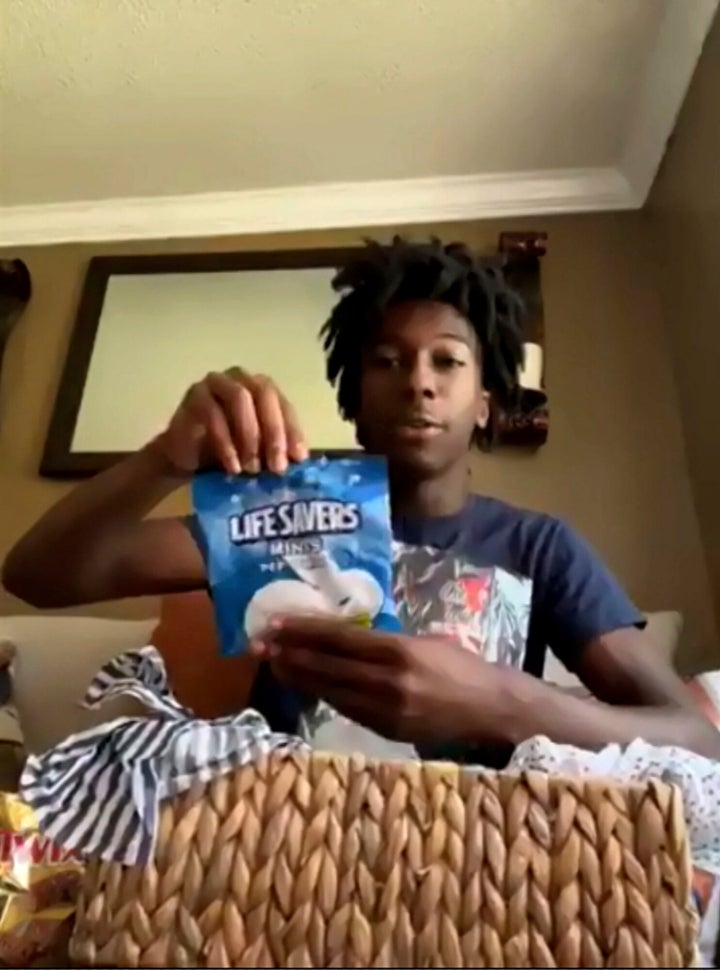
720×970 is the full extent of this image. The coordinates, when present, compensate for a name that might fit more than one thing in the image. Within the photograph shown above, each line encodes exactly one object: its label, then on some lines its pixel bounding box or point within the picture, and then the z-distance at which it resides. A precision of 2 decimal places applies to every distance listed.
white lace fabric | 0.71
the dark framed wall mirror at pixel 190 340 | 1.76
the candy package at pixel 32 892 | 0.69
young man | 0.77
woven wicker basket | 0.59
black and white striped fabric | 0.64
